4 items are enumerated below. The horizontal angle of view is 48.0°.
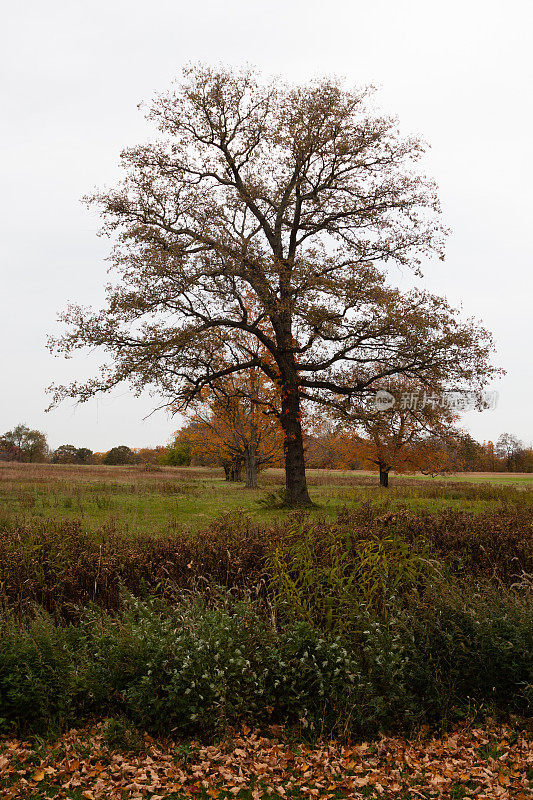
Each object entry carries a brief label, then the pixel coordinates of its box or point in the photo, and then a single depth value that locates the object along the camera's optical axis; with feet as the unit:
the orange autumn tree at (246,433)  87.39
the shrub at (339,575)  19.76
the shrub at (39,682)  16.20
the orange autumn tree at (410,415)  56.08
